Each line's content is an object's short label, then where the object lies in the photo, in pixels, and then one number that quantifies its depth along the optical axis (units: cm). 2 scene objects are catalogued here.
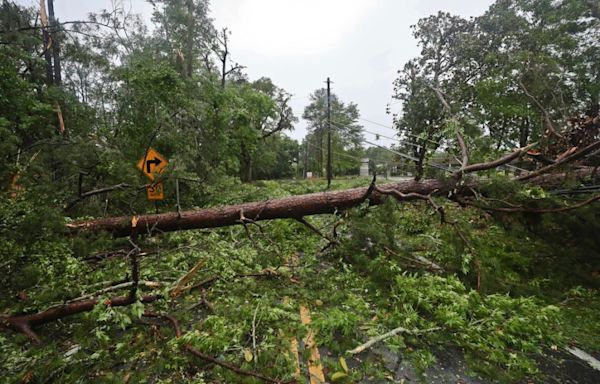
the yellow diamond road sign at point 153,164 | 487
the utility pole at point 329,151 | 1714
